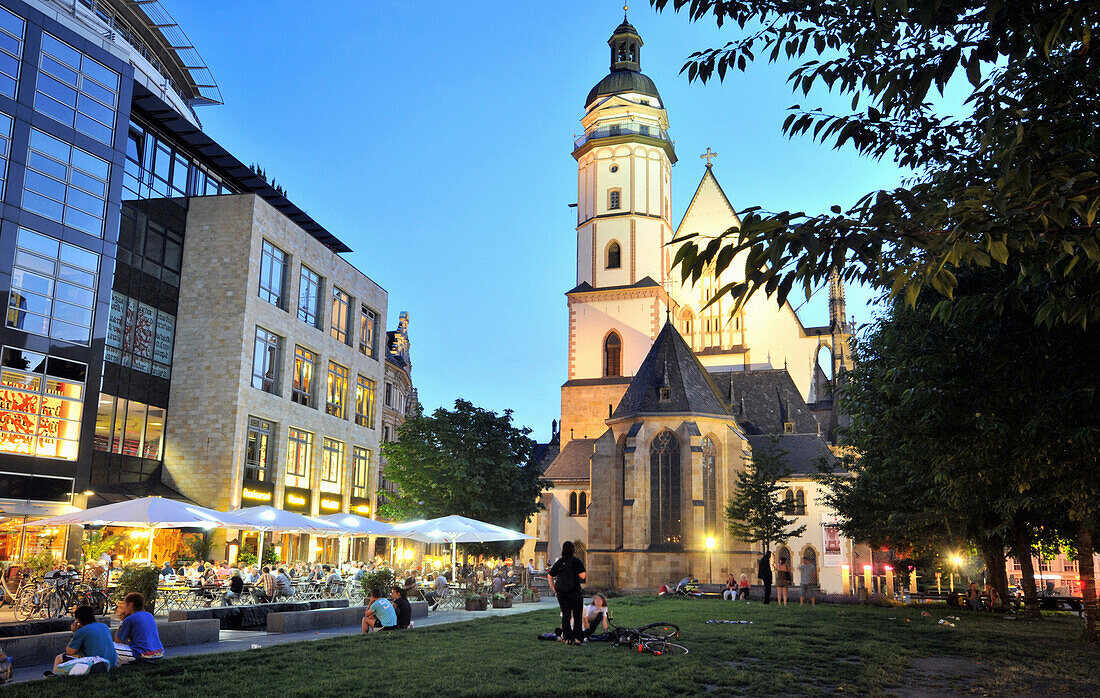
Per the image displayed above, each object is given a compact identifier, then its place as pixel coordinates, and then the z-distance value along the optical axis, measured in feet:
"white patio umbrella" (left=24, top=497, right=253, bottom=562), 68.95
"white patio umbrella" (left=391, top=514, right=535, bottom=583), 92.38
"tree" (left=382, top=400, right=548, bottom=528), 133.39
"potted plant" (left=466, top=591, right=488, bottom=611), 90.12
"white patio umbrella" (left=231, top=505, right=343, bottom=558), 82.94
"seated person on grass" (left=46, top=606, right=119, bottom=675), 34.71
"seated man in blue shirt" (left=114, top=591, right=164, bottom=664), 37.37
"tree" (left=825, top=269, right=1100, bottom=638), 39.63
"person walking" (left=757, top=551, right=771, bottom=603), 100.27
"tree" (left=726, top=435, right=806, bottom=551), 147.74
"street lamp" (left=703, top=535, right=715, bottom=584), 164.86
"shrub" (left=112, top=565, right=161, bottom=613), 55.42
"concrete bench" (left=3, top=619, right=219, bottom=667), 40.98
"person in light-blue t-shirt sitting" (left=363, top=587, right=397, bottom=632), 55.52
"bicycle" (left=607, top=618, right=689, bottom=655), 45.78
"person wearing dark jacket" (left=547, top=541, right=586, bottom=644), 46.60
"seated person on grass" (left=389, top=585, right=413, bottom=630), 57.16
